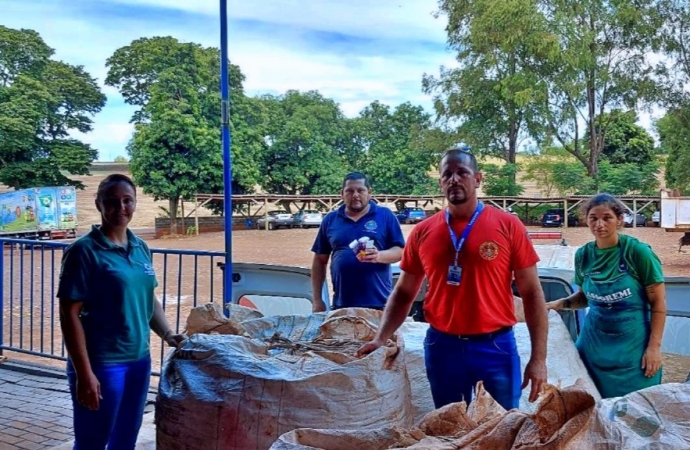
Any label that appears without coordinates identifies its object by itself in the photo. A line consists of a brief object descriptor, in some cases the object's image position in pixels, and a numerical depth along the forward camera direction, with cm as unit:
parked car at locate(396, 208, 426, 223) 1843
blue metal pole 403
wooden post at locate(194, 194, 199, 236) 2609
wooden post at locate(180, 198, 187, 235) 2660
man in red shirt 237
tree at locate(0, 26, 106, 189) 2534
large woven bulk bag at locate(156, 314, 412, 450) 207
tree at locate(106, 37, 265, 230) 2606
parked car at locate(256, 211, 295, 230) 2625
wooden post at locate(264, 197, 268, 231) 2602
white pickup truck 362
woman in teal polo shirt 226
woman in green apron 273
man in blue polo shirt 358
